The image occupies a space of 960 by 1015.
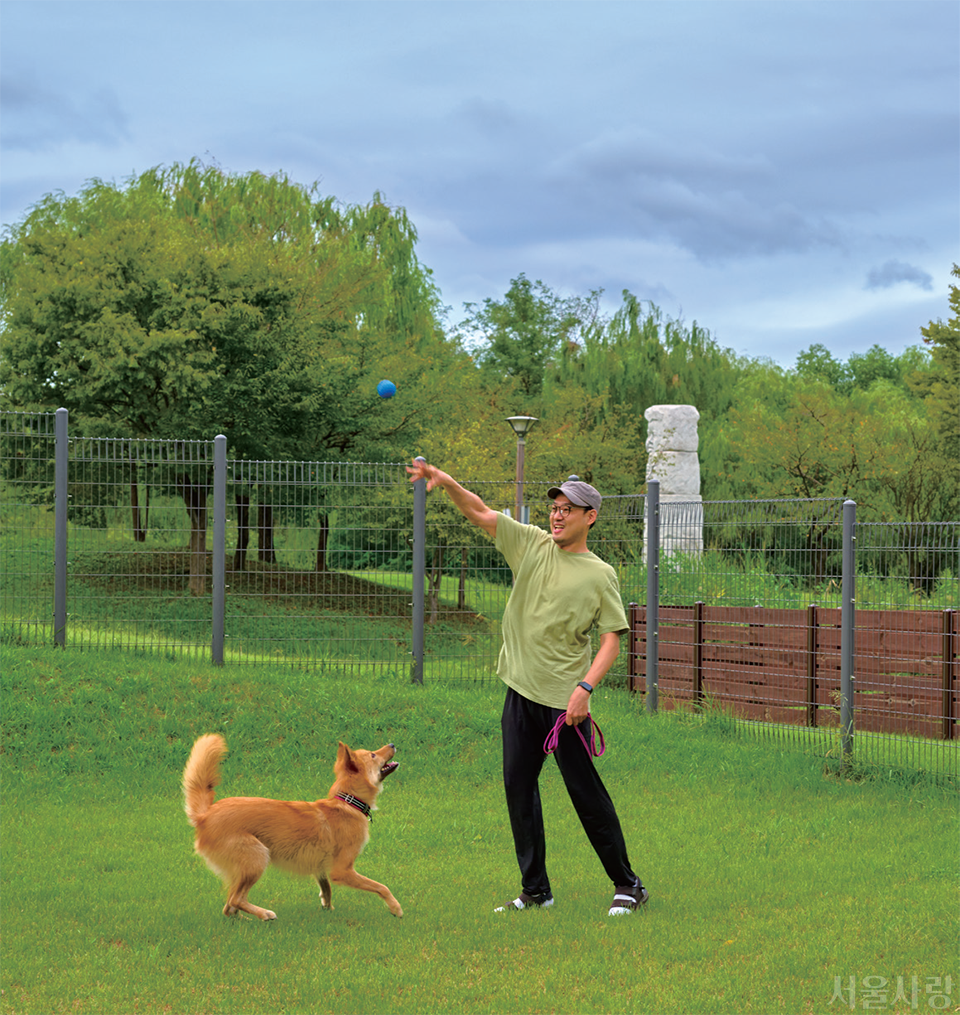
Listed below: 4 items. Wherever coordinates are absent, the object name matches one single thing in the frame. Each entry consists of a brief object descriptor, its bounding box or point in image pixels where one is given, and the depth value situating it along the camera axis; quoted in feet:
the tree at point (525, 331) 135.95
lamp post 56.85
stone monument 89.61
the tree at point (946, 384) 97.40
